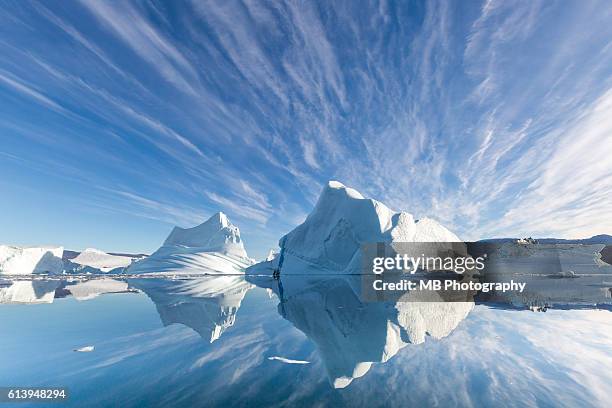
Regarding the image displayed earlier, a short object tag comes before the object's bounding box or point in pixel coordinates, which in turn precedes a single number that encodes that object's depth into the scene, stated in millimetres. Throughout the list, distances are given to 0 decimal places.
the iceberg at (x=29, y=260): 71375
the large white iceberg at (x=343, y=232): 59000
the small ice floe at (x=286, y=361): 7105
